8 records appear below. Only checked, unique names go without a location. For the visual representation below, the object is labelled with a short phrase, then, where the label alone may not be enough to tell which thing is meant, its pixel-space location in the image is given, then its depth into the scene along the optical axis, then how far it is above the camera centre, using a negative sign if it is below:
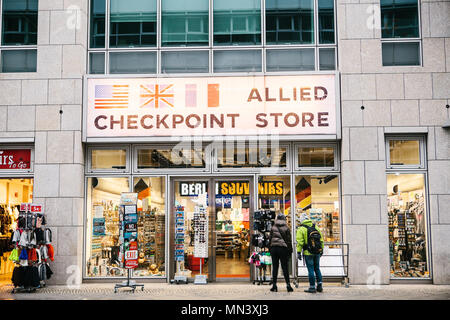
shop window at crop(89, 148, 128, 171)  14.78 +1.50
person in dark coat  12.63 -0.83
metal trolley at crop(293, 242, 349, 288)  13.69 -1.38
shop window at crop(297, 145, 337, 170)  14.59 +1.49
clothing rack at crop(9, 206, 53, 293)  12.79 -1.00
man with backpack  12.55 -0.86
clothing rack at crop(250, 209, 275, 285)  13.71 -0.59
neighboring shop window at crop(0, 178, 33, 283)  15.66 +0.10
